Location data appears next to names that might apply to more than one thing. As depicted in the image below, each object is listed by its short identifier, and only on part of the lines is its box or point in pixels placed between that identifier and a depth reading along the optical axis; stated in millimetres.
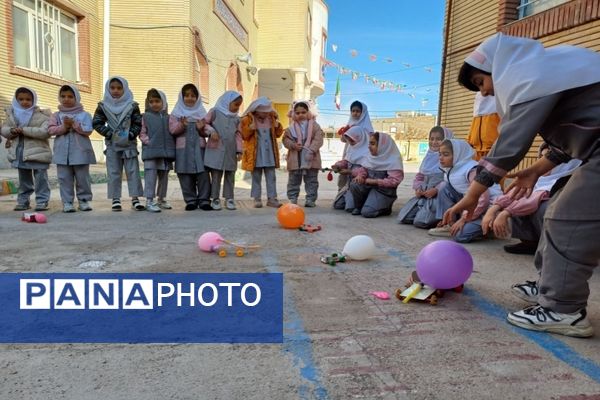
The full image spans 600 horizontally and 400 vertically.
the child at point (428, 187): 5355
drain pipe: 11633
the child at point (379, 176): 6172
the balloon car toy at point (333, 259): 3655
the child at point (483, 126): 5594
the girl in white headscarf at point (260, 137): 6602
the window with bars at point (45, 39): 9867
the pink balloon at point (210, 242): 3953
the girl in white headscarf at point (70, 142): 5773
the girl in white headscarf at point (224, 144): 6244
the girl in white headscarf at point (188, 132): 6121
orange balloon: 5051
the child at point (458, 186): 4605
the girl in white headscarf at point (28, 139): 5734
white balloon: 3726
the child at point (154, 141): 6027
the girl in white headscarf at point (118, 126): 5906
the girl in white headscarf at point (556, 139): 2137
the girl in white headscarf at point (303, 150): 6797
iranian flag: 35594
